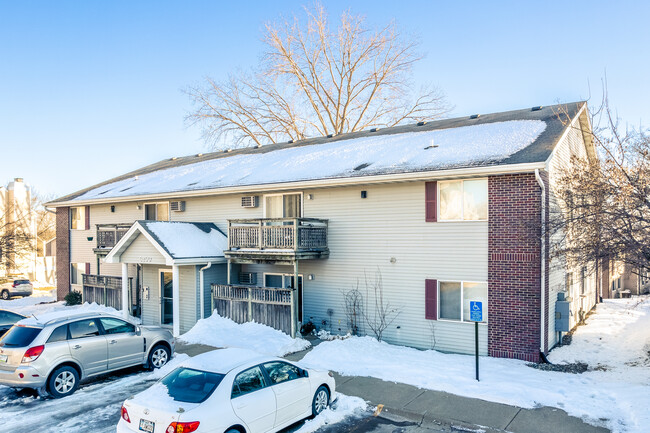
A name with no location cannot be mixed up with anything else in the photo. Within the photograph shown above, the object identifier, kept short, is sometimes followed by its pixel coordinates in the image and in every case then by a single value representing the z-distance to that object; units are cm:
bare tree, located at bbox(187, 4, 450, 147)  3550
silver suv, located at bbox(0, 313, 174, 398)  941
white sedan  632
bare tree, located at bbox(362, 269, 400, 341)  1435
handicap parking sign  1034
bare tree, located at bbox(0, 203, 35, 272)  3366
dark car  1456
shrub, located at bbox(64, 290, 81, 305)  2247
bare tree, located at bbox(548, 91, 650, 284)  1103
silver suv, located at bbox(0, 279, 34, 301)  3256
